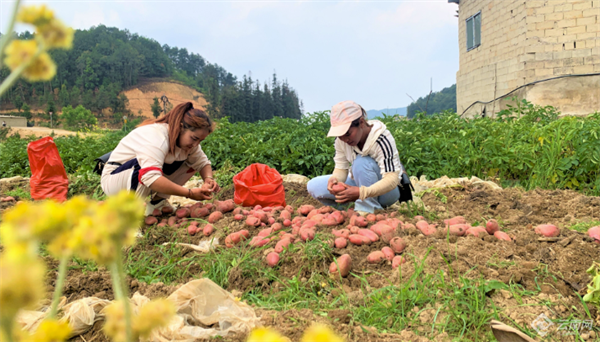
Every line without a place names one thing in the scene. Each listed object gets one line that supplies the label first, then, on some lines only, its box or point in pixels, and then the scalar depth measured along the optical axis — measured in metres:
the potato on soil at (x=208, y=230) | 2.63
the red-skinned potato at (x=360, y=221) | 2.50
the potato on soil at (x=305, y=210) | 2.97
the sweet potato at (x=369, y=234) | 2.28
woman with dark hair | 2.76
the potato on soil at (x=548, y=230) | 2.20
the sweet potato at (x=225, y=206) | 3.03
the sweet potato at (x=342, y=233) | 2.29
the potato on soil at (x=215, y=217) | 2.87
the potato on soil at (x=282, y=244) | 2.19
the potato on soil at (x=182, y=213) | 3.00
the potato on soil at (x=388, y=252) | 2.07
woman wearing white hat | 2.74
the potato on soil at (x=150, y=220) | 2.91
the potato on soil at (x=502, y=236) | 2.16
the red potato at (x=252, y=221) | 2.66
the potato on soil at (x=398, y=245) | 2.11
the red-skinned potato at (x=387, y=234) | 2.23
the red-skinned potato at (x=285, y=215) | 2.78
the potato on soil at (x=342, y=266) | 1.97
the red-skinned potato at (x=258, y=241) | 2.34
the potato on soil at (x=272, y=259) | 2.10
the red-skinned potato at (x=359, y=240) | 2.25
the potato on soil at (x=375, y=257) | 2.06
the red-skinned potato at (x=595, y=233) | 2.08
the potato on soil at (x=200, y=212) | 3.00
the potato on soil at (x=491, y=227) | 2.29
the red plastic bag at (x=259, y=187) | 3.23
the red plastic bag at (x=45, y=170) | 4.35
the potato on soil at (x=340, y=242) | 2.19
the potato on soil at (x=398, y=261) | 1.97
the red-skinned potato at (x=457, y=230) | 2.22
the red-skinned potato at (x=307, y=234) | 2.27
